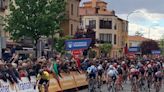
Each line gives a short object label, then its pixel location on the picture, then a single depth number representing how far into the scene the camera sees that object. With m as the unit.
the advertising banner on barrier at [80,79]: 18.76
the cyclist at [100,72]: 18.16
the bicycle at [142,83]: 18.17
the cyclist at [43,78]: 13.15
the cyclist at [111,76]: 17.17
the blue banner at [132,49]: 39.55
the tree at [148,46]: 69.55
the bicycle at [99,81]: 17.77
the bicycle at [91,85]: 17.14
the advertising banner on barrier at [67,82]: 16.57
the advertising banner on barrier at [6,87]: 11.33
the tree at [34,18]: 22.61
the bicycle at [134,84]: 17.51
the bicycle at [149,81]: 18.63
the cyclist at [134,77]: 17.53
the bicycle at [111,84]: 17.16
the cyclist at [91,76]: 17.15
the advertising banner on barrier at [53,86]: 15.06
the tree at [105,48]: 49.68
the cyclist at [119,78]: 17.57
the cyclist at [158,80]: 18.56
